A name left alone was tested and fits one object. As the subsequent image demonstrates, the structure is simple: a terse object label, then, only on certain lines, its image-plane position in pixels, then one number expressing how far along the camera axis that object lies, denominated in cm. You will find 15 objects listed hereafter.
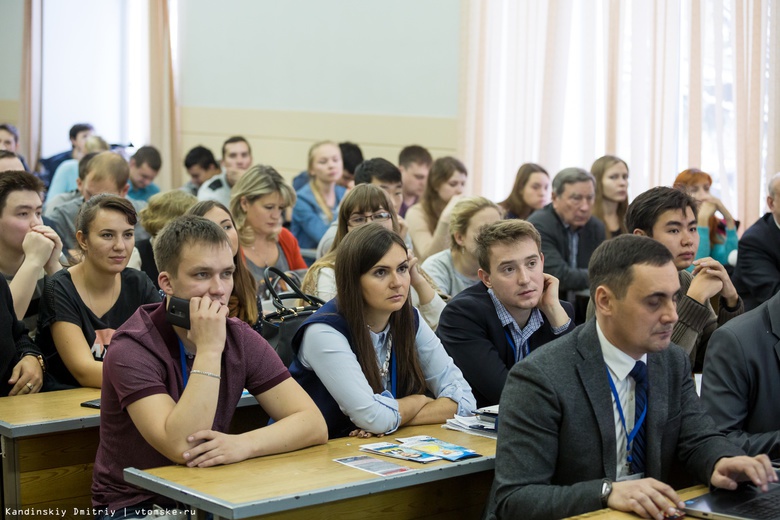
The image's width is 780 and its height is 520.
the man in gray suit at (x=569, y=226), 599
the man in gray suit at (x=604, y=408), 225
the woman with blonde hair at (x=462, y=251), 461
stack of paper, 286
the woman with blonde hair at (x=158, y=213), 485
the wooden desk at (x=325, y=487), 217
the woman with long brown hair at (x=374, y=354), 287
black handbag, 352
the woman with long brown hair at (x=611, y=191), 666
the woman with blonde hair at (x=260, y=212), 510
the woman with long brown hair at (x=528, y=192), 671
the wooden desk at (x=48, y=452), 288
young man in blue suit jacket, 333
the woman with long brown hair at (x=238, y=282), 381
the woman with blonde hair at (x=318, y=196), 723
